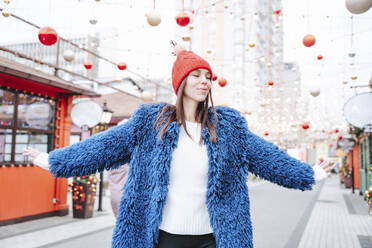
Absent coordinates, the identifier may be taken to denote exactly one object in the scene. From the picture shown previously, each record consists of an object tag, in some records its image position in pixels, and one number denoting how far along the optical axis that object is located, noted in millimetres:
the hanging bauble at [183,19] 4941
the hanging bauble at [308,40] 5906
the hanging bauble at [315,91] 9062
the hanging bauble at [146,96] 9970
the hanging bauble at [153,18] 5004
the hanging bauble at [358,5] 3949
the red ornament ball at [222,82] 8291
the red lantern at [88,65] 7512
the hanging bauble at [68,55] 7133
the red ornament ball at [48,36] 4879
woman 1683
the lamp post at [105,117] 9109
